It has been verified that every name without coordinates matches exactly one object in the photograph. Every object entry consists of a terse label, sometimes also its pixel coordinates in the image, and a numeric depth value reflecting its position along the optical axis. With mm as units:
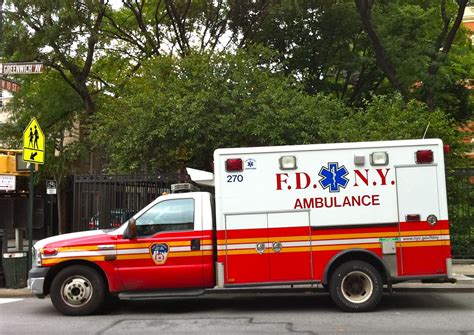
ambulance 8242
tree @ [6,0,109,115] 18203
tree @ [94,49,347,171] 13891
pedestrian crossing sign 11367
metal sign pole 11577
